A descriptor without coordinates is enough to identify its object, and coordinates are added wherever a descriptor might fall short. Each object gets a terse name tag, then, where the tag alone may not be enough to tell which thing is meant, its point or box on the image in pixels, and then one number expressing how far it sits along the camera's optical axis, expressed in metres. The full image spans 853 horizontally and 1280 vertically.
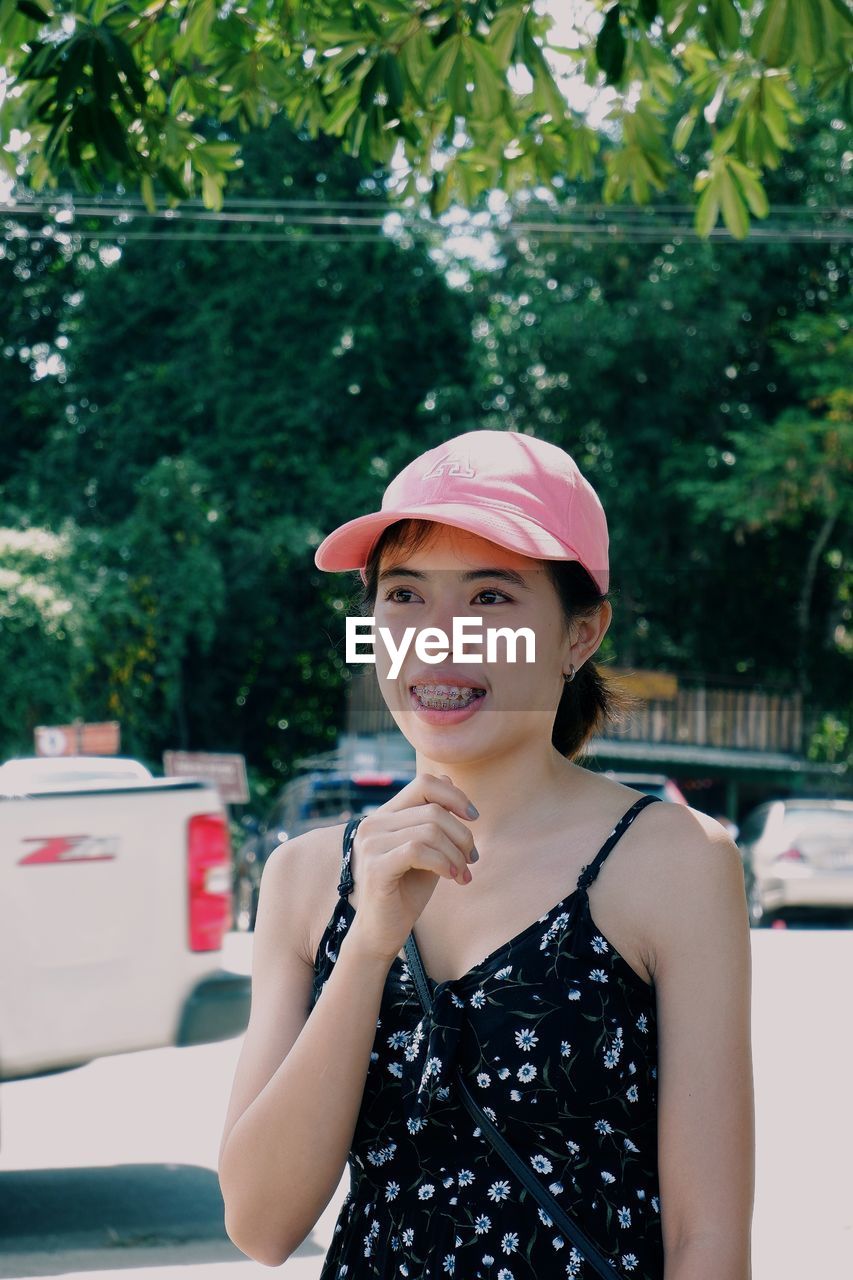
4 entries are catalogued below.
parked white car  17.75
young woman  1.64
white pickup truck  5.79
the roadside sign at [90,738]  18.83
